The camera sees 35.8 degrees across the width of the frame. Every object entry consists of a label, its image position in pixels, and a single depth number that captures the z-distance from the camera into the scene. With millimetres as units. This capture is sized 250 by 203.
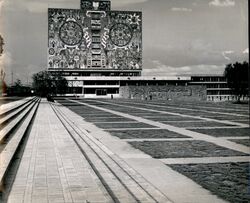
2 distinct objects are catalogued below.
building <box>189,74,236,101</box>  137375
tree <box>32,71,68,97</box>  65875
